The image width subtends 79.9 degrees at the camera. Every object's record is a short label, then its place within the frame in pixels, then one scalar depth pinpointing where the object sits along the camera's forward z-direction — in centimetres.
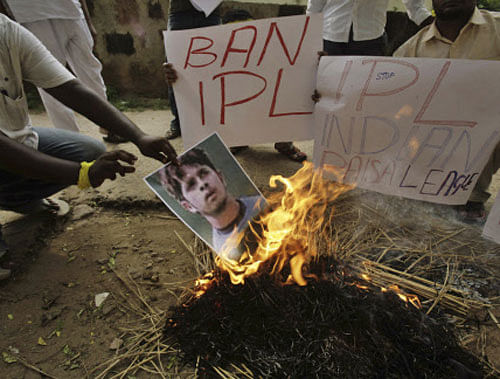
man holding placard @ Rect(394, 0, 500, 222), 208
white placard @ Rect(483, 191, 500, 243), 168
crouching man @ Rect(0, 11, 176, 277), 161
